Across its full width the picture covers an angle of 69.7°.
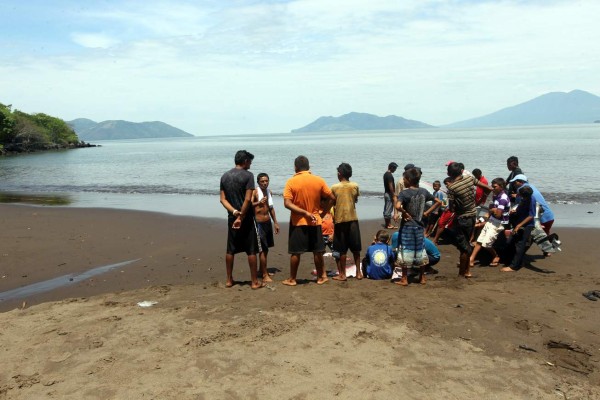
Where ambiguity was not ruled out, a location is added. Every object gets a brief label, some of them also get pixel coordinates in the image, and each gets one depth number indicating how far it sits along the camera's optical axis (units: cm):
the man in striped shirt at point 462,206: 671
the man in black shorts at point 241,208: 609
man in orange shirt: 627
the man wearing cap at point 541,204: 759
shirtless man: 682
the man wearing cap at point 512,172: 861
